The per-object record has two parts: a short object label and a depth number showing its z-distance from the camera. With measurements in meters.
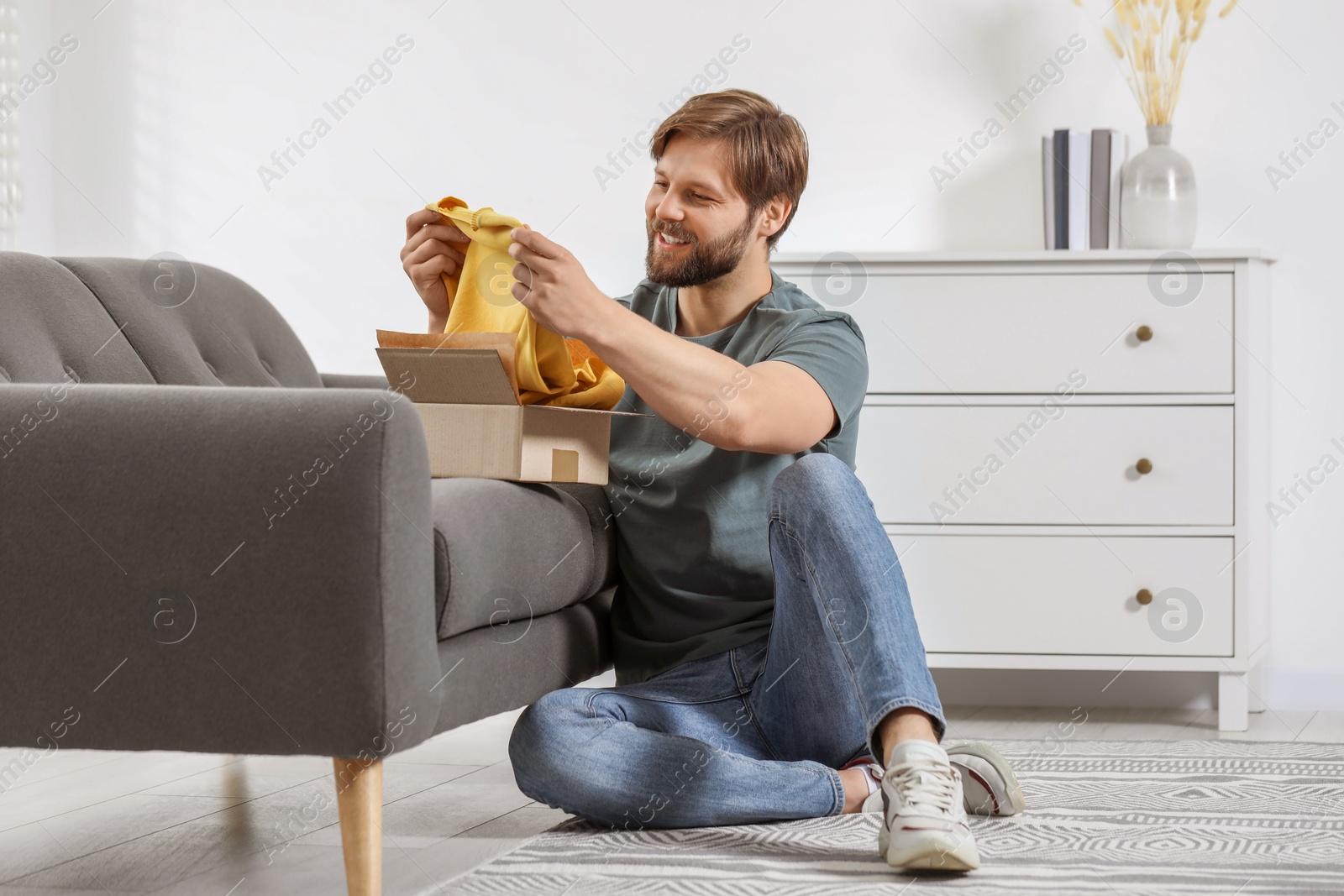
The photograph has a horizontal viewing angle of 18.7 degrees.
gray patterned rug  4.34
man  4.38
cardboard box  4.41
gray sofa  4.24
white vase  5.48
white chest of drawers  5.33
